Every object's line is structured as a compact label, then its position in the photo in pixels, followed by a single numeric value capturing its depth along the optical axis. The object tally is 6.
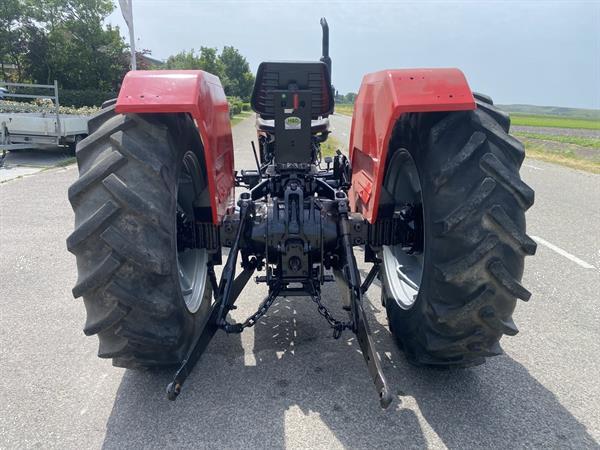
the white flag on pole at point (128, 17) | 13.43
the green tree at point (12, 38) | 33.88
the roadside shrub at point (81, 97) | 32.19
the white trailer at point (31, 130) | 12.41
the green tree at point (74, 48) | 35.28
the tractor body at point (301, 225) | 2.36
